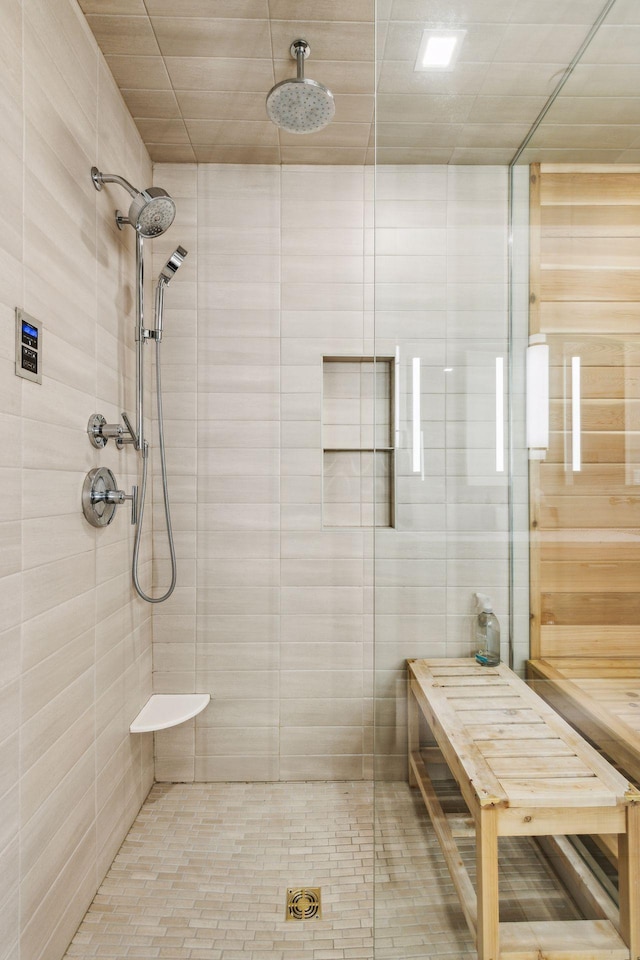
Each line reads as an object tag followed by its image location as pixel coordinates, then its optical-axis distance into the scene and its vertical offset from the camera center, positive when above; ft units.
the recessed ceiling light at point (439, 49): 3.18 +2.51
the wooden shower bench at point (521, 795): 2.42 -1.48
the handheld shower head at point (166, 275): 6.11 +2.29
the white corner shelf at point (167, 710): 6.29 -2.71
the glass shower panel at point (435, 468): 3.11 +0.09
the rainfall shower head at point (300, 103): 5.05 +3.54
